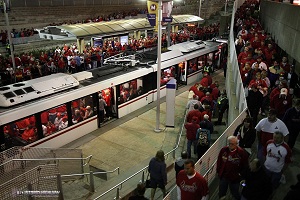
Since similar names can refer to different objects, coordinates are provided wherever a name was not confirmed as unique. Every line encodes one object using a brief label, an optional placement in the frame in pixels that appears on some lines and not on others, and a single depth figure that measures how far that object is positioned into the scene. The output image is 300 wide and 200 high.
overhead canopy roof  19.46
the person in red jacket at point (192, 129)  9.67
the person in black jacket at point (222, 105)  12.30
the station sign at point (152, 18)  13.45
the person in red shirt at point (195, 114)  9.98
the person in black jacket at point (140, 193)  5.50
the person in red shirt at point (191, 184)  5.30
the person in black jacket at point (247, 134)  6.84
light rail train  10.67
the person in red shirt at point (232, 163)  5.77
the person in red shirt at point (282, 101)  8.27
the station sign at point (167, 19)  13.78
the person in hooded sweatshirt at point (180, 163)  7.39
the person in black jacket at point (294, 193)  4.55
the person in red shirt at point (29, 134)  10.89
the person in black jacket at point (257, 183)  4.99
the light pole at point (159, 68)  12.70
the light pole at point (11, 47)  16.22
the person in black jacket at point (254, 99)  8.87
